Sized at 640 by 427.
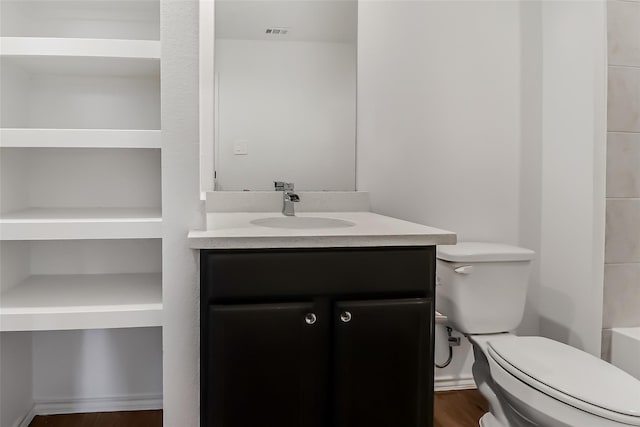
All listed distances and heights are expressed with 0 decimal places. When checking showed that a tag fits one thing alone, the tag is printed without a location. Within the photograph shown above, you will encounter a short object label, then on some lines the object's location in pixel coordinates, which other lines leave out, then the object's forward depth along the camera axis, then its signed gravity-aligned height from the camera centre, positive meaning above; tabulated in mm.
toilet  1412 -527
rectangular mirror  2109 +487
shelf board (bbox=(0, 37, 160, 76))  1520 +482
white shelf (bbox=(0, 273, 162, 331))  1489 -322
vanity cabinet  1358 -377
